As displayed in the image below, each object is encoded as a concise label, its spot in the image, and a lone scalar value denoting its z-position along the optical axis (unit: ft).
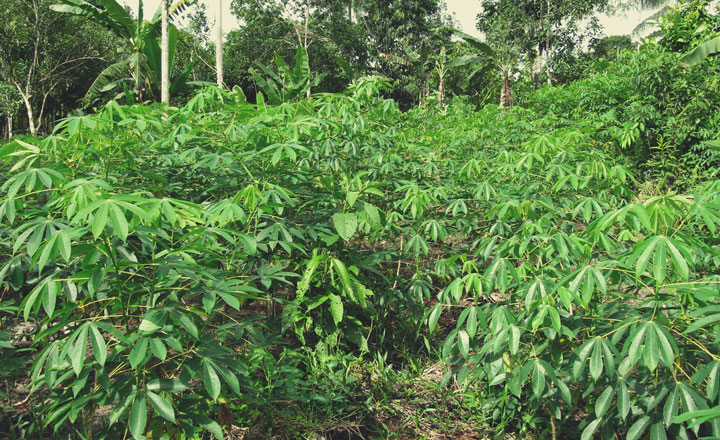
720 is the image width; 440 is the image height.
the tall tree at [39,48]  36.41
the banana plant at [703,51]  19.10
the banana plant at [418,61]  44.91
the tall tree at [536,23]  55.31
